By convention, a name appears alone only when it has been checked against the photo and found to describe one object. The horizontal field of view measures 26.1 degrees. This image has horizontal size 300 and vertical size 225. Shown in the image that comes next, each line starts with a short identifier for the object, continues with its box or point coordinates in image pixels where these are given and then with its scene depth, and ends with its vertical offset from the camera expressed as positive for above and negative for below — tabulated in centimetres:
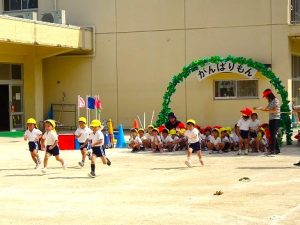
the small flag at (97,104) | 2454 +28
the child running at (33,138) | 1656 -66
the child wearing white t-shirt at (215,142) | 1989 -98
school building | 2830 +268
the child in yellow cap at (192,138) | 1642 -70
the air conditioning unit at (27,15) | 2949 +452
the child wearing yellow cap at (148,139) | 2109 -93
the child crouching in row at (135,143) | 2100 -104
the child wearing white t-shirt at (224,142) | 1988 -97
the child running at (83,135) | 1688 -62
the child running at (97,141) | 1508 -69
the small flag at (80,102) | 2404 +36
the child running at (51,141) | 1588 -71
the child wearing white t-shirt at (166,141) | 2069 -97
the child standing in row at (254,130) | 1948 -61
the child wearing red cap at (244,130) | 1931 -60
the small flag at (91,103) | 2470 +33
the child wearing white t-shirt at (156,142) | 2066 -99
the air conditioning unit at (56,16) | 3030 +448
